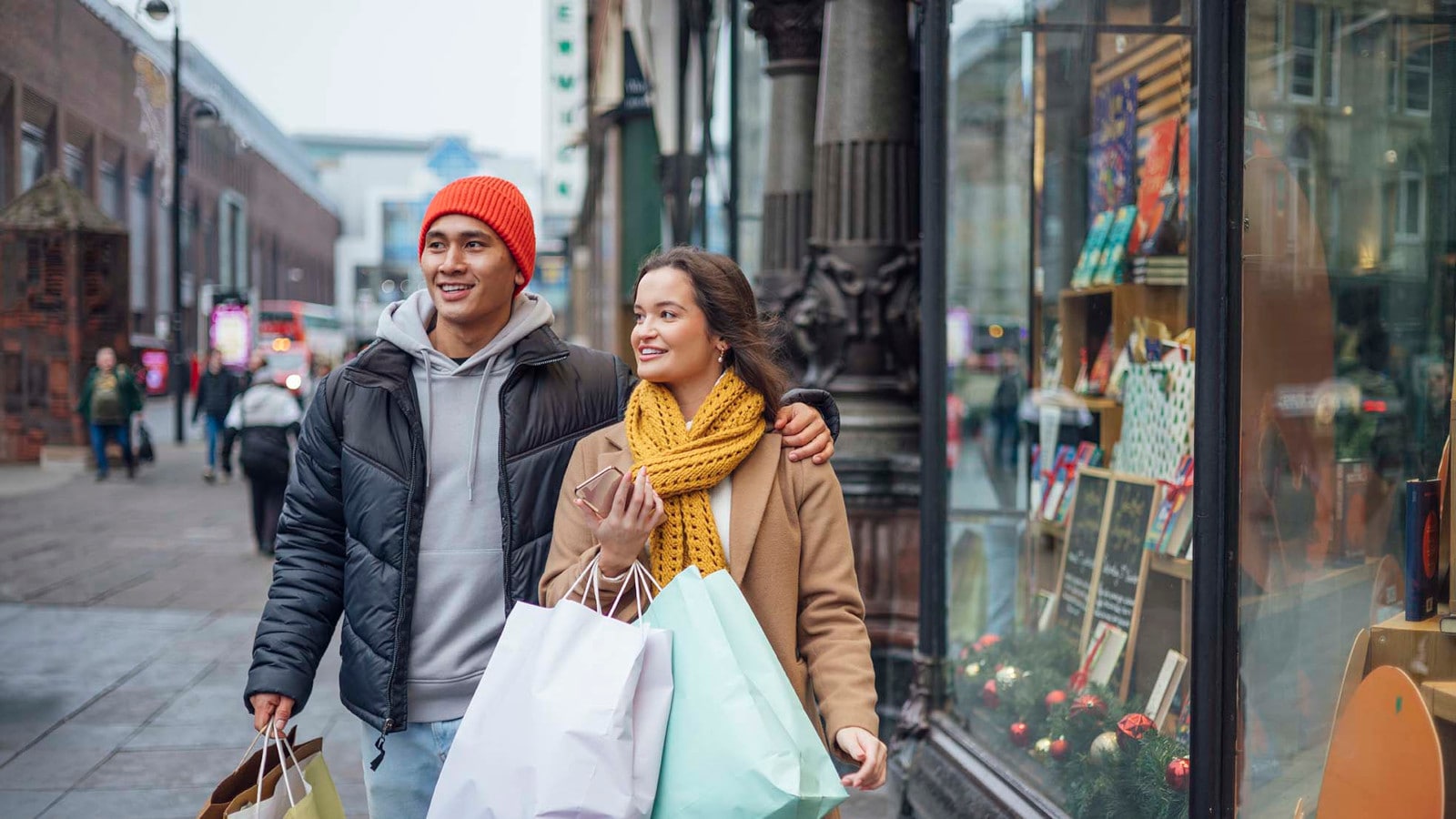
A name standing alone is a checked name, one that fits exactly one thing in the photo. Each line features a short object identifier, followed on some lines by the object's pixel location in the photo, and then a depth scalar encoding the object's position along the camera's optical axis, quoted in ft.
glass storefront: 9.90
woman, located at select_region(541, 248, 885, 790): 7.86
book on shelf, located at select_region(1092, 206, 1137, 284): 15.88
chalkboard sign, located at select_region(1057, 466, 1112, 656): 15.81
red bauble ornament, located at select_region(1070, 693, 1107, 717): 14.05
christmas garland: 11.93
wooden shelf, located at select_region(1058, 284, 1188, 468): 14.64
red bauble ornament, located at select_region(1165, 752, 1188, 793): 10.90
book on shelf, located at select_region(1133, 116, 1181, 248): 14.93
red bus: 114.73
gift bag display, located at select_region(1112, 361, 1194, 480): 13.88
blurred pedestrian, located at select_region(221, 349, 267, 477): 53.42
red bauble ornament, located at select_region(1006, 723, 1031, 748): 14.94
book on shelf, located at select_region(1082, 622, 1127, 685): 14.48
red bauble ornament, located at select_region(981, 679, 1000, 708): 16.17
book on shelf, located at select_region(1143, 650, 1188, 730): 12.36
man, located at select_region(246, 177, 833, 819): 8.67
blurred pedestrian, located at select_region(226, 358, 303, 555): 34.50
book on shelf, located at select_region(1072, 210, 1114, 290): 16.60
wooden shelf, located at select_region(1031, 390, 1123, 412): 16.42
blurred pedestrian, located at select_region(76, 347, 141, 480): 29.58
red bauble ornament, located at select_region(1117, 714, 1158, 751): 12.64
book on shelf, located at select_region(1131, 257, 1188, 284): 14.35
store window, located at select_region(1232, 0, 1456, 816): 9.91
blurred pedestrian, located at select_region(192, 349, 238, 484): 57.52
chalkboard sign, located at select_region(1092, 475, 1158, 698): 14.37
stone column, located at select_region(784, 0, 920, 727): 19.72
